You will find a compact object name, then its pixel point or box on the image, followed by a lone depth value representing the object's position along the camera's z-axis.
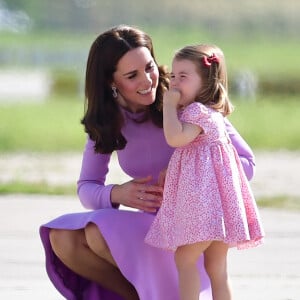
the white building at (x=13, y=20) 161.87
